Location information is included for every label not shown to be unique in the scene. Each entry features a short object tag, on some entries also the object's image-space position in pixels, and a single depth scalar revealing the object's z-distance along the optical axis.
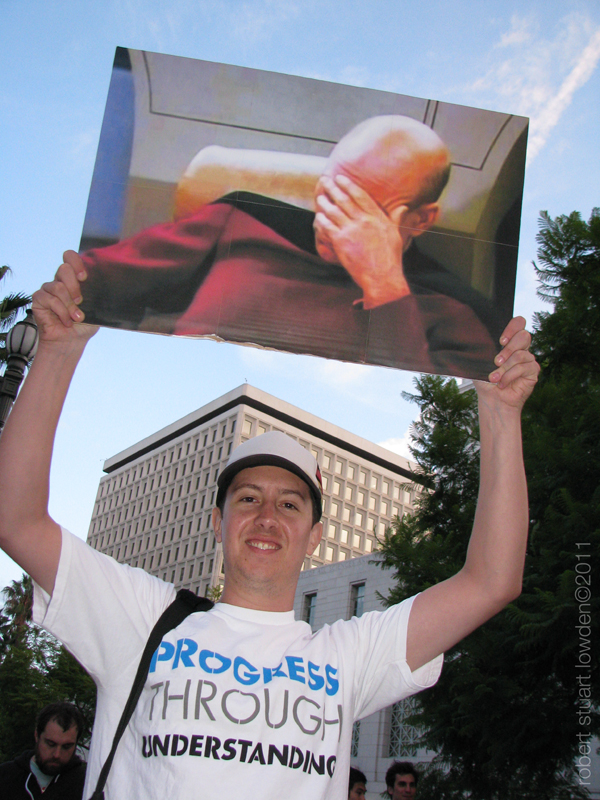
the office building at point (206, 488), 79.75
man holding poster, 1.81
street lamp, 6.30
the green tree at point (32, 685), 24.48
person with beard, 4.46
